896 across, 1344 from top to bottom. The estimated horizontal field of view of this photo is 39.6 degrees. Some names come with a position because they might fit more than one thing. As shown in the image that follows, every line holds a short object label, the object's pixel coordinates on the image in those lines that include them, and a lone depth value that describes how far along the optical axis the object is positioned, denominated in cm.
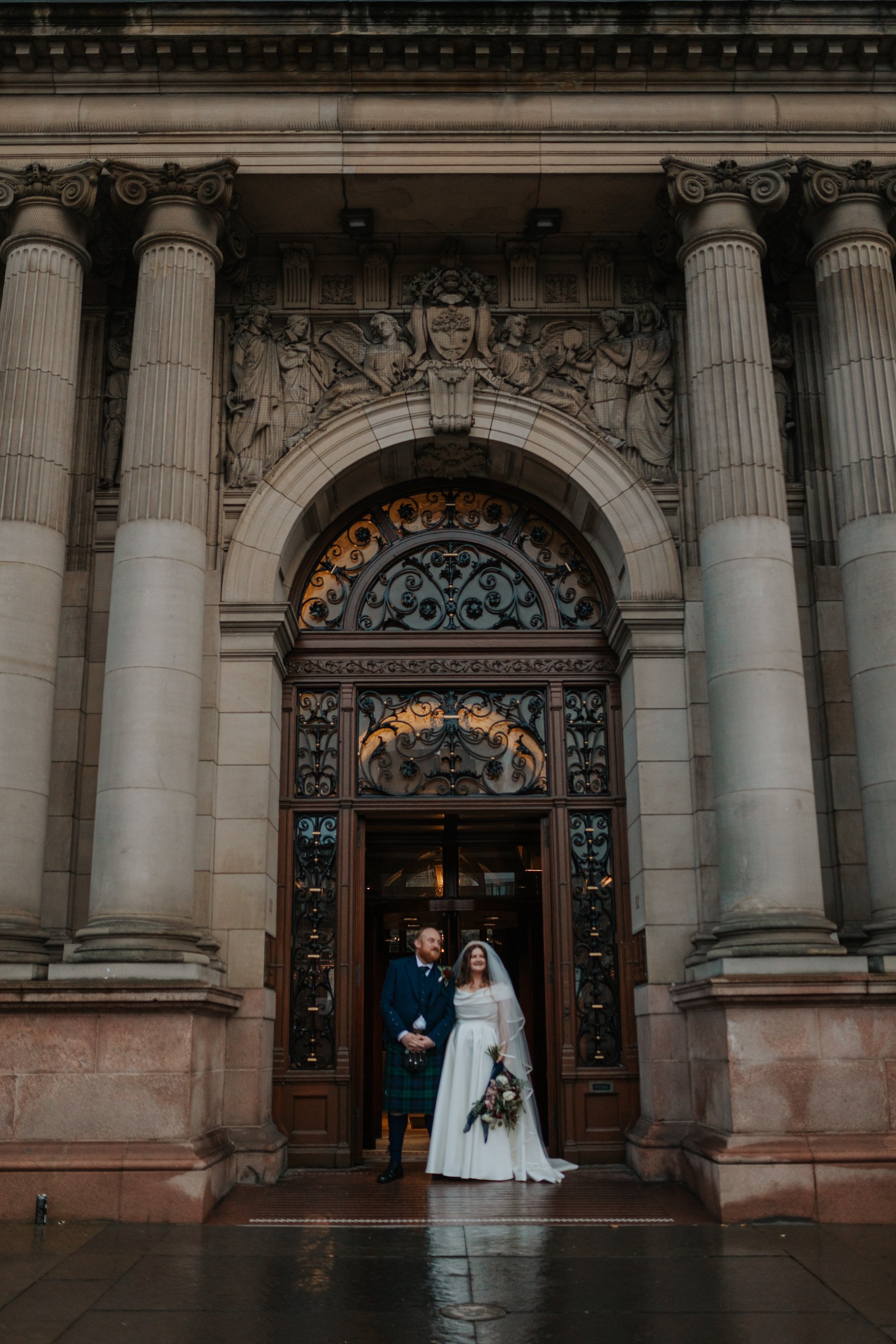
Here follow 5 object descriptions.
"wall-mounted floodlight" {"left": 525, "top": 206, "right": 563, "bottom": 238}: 1415
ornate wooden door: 1330
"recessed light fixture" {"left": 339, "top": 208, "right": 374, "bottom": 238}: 1409
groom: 1172
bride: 1150
